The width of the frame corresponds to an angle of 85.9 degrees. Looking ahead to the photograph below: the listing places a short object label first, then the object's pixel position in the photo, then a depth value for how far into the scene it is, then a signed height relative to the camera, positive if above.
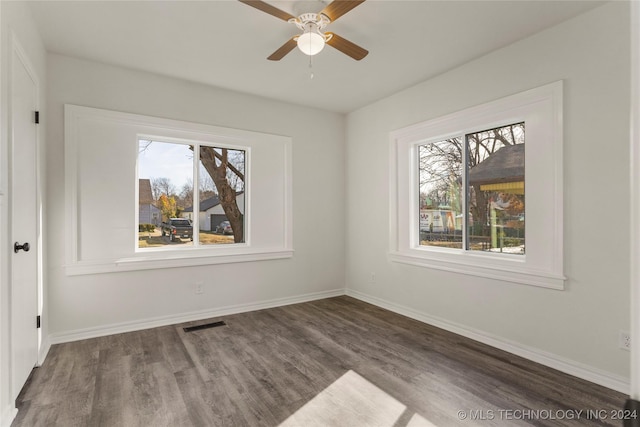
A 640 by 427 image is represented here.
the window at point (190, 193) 3.81 +0.25
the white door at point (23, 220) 2.23 -0.03
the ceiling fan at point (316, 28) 2.21 +1.34
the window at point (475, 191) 3.17 +0.23
